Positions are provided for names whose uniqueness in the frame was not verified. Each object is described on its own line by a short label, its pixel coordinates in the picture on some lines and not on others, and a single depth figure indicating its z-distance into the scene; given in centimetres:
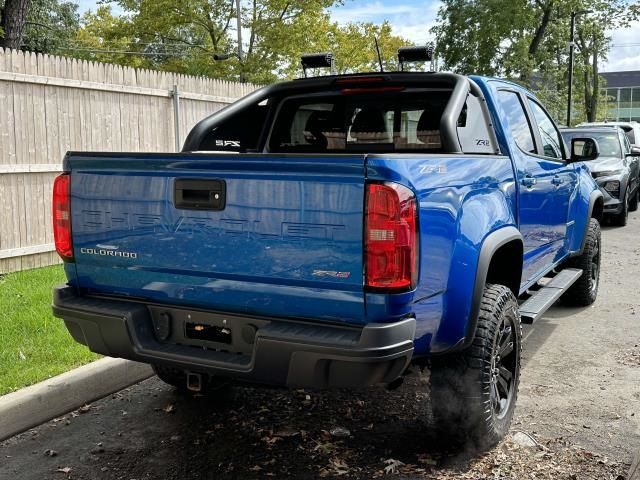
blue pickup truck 278
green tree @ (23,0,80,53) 3550
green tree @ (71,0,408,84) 2712
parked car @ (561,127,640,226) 1255
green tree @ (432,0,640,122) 2950
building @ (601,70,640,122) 8221
